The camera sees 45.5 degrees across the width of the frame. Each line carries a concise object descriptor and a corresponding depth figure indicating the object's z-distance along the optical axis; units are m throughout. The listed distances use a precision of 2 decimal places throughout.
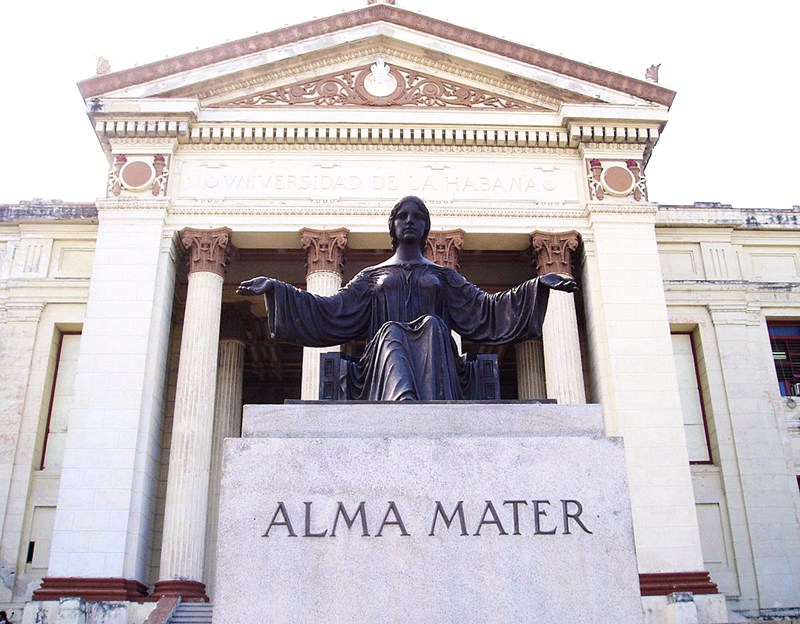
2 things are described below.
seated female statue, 8.09
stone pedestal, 6.54
